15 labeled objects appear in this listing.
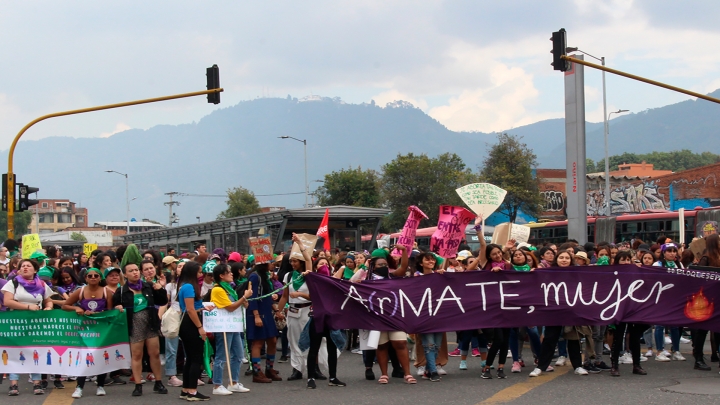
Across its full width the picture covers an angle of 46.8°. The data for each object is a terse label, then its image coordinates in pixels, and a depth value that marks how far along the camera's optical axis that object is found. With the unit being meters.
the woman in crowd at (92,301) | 10.27
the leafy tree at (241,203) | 84.06
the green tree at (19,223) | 111.53
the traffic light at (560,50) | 18.42
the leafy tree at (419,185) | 57.22
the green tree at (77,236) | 109.62
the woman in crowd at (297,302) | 10.67
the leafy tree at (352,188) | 63.84
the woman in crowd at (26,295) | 10.50
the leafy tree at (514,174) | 55.88
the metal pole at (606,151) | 43.09
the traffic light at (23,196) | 19.78
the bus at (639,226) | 27.38
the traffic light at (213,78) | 19.52
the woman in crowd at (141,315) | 10.18
